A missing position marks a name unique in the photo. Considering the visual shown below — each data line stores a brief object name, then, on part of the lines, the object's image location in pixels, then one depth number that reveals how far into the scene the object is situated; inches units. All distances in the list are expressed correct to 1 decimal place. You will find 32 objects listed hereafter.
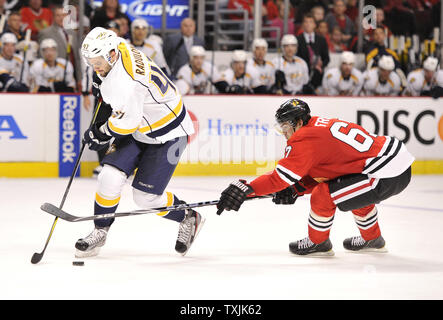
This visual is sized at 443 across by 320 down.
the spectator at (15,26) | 733.3
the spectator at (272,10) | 892.0
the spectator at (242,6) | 883.4
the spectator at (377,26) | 850.8
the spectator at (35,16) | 789.9
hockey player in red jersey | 346.0
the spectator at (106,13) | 748.0
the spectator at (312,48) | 794.8
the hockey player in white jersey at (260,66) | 765.3
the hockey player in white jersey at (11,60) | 711.7
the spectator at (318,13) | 876.6
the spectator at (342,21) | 881.5
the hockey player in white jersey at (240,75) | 754.8
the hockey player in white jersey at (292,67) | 775.7
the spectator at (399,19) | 909.8
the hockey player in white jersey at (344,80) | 789.9
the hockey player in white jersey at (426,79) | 795.4
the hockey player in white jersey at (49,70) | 709.9
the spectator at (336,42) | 871.6
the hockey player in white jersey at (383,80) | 791.1
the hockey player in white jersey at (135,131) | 348.5
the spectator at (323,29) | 859.4
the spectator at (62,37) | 720.3
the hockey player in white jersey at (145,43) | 731.4
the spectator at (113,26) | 717.3
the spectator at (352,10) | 886.6
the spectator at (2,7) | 767.1
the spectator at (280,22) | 880.3
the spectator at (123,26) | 745.0
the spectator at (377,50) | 813.2
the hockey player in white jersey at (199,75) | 741.3
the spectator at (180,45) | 757.3
